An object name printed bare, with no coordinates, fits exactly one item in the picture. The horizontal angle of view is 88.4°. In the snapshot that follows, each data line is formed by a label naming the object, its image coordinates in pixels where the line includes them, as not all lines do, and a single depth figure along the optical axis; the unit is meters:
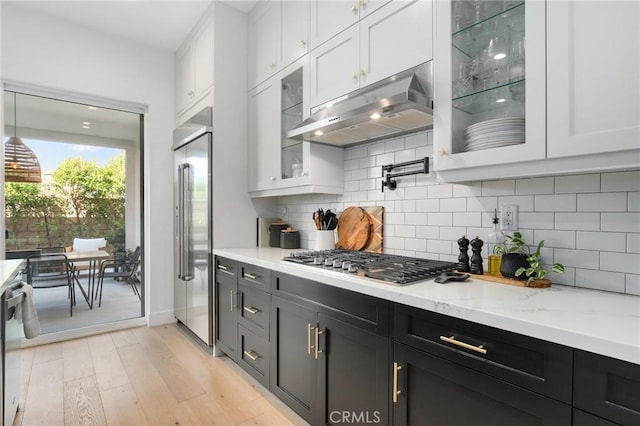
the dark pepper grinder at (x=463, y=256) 1.65
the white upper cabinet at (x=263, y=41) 2.71
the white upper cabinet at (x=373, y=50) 1.65
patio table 3.35
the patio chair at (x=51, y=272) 3.12
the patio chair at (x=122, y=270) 3.48
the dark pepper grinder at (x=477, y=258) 1.61
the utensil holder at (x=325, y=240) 2.54
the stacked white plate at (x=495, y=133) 1.32
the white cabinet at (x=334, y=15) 1.92
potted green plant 1.38
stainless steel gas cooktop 1.48
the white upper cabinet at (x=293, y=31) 2.38
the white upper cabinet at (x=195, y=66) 3.00
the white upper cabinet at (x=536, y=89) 1.06
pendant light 3.00
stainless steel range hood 1.61
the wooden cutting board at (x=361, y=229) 2.29
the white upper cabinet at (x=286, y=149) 2.45
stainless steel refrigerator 2.86
